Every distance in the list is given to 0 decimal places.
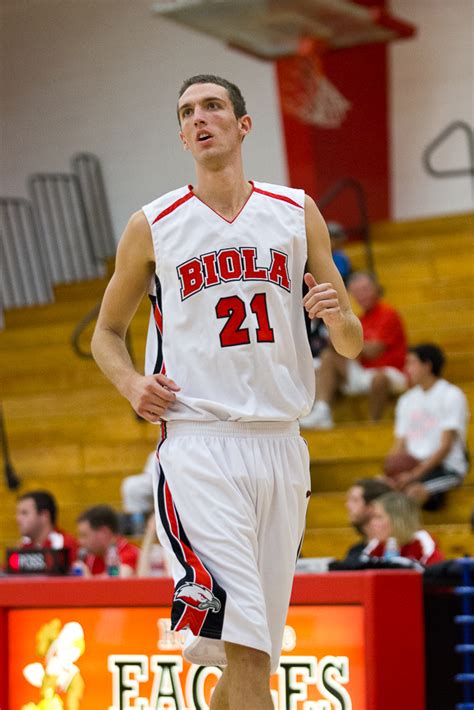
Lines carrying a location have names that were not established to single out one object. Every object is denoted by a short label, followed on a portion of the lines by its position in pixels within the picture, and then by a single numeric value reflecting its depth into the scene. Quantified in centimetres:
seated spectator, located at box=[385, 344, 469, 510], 1737
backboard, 2274
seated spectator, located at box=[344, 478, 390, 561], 1442
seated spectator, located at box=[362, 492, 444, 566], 1322
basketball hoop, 2584
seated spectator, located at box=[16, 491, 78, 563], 1646
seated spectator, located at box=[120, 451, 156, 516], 1943
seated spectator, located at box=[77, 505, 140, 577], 1533
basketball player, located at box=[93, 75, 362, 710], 675
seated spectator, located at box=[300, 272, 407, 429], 2013
